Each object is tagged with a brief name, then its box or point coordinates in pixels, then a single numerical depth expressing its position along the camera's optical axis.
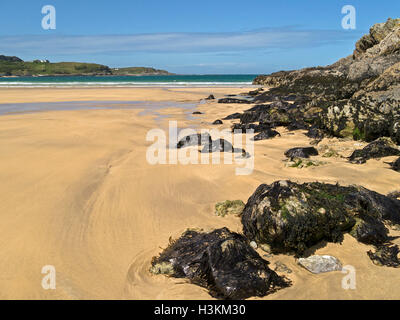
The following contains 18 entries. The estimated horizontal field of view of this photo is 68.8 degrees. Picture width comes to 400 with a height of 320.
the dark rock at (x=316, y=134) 10.64
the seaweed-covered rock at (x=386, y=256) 3.54
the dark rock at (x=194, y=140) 9.47
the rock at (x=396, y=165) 6.73
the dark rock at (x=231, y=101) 23.90
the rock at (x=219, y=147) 8.77
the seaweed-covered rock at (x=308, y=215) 3.72
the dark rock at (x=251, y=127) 12.23
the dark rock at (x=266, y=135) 10.88
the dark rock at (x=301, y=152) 8.16
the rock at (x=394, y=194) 5.32
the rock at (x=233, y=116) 16.02
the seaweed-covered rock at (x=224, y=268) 3.09
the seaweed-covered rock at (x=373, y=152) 7.69
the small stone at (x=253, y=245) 3.91
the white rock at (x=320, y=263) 3.48
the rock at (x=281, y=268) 3.47
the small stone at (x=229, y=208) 4.93
